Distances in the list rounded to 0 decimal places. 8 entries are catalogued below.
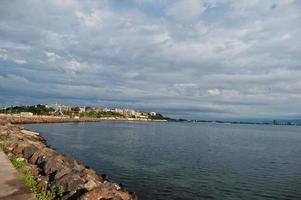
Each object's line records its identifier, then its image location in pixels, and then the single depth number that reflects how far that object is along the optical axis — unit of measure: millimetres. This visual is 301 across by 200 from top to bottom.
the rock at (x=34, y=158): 15694
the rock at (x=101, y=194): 10236
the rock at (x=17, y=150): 17360
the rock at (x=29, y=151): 16756
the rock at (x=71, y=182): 11257
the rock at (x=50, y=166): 13641
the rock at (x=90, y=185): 11285
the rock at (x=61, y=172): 12345
